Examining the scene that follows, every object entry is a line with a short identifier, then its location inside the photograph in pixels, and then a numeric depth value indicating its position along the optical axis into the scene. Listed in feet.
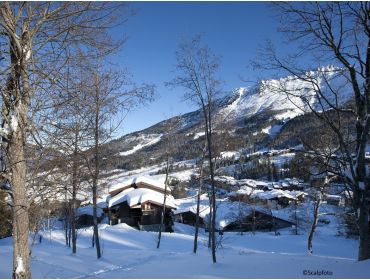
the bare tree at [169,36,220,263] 44.42
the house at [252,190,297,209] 208.03
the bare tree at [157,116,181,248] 76.95
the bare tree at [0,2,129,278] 19.67
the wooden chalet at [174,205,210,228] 173.47
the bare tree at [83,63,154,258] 22.30
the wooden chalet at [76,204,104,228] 160.23
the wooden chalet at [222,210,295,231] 159.37
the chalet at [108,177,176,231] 143.13
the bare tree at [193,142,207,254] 71.73
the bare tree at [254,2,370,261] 30.25
